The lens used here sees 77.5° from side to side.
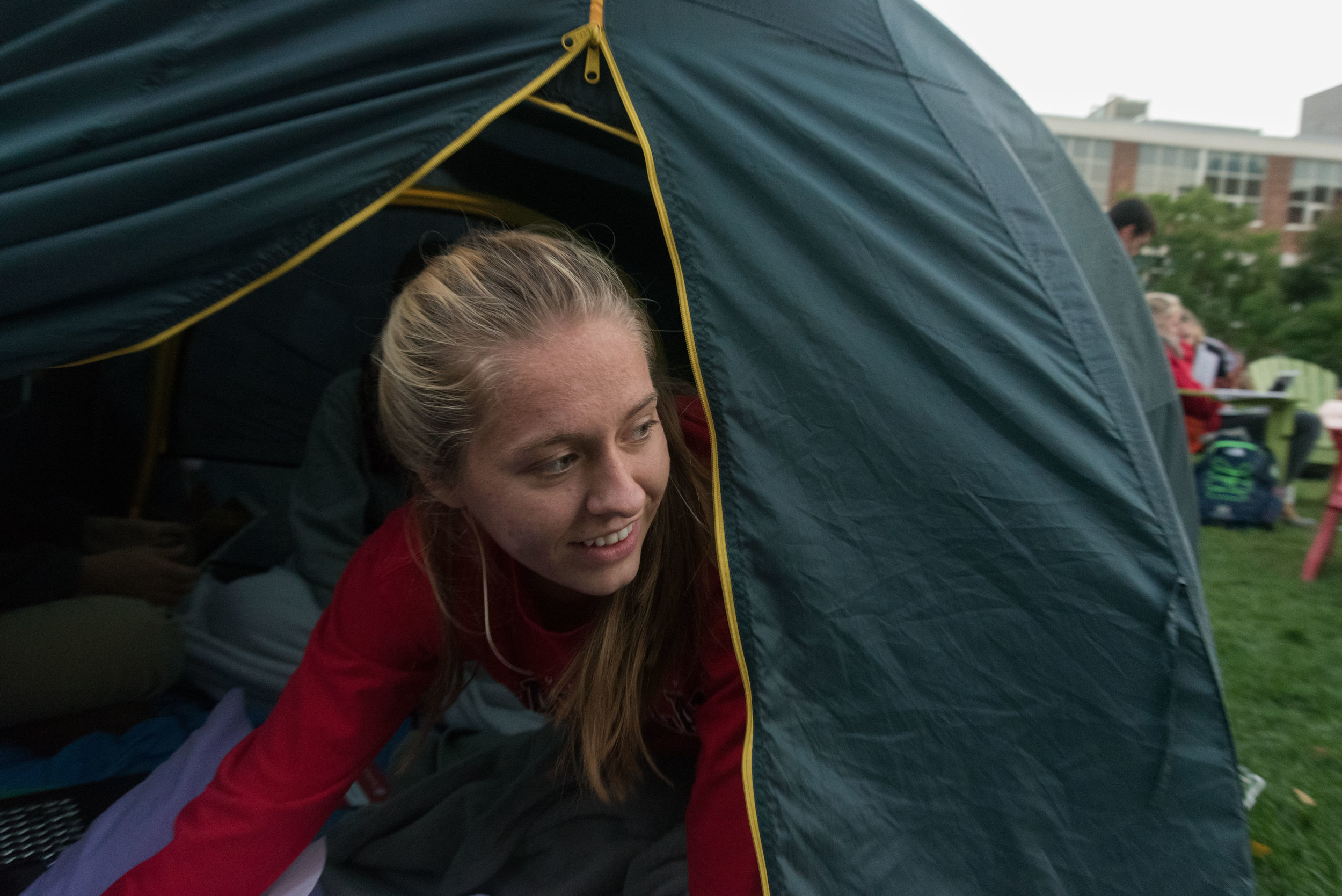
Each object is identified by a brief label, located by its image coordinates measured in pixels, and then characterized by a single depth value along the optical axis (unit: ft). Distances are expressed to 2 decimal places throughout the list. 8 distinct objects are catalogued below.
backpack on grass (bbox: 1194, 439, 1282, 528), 13.94
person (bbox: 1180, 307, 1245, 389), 16.65
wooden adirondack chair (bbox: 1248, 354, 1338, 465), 21.26
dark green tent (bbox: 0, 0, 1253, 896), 3.20
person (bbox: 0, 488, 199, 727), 5.25
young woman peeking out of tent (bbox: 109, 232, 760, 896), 2.98
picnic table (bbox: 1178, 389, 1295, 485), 15.34
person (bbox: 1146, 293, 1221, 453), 12.67
